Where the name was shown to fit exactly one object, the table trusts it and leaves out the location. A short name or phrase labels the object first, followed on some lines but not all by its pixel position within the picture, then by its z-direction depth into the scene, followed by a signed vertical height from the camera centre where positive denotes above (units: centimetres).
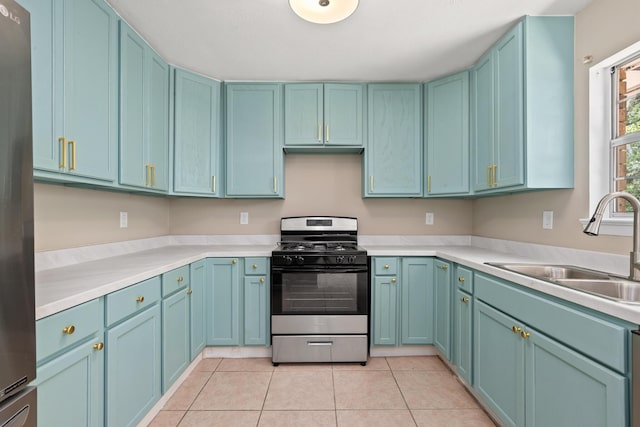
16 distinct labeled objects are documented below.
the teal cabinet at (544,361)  104 -64
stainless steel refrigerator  79 -3
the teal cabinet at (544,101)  191 +70
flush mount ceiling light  159 +109
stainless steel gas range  250 -78
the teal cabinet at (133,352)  142 -73
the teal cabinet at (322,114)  283 +92
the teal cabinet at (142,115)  191 +70
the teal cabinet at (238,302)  257 -76
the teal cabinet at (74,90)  131 +61
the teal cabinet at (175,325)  193 -77
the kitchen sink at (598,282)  138 -34
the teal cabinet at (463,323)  204 -79
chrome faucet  135 -4
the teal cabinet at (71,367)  106 -60
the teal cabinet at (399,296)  260 -72
